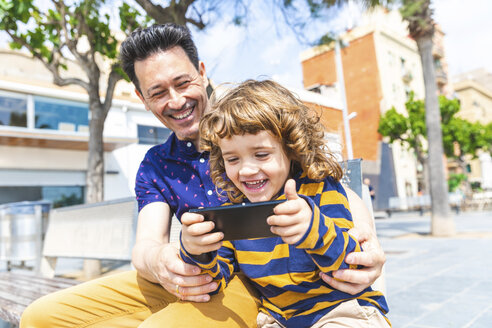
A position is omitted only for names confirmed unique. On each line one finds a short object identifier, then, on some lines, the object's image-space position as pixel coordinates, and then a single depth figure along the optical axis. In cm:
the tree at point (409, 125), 2530
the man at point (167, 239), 134
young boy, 126
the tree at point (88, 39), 670
